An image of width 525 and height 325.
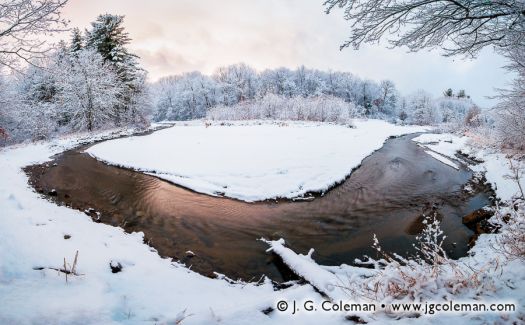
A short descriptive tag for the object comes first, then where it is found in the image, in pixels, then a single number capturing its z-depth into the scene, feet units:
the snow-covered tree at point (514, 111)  25.95
